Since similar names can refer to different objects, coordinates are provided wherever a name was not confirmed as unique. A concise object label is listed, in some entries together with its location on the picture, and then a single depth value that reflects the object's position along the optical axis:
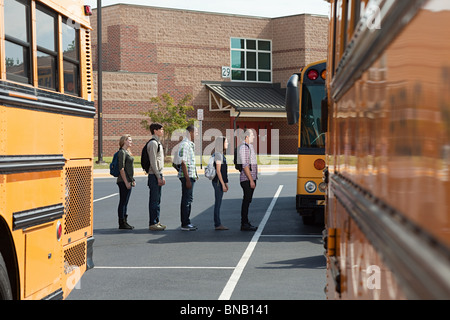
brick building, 41.75
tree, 36.06
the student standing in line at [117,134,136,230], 11.75
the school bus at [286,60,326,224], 11.46
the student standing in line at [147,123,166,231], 11.38
